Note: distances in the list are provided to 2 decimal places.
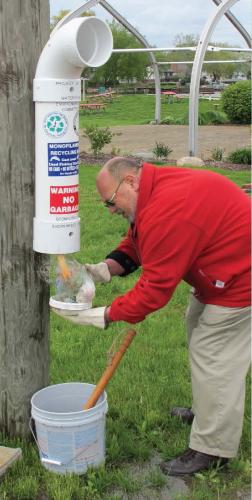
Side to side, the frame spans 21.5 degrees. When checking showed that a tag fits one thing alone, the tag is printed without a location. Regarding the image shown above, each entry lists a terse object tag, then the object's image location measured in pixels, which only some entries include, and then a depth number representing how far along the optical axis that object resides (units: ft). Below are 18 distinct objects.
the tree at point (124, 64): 136.46
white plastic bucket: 10.31
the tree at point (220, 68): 146.76
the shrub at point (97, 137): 47.55
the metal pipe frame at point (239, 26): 54.65
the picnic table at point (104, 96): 124.57
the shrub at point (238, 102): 73.05
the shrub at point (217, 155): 47.19
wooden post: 10.02
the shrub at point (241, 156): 46.03
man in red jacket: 9.58
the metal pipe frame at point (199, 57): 42.83
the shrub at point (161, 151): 47.16
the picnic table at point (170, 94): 113.35
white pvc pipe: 9.77
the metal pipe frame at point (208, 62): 57.77
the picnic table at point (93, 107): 101.35
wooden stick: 10.69
